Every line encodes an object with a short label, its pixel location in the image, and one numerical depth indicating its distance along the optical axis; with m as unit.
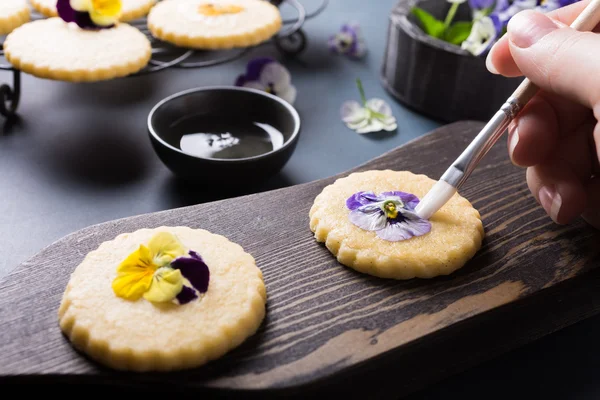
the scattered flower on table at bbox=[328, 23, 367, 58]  0.62
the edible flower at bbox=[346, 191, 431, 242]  0.38
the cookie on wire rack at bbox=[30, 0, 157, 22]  0.54
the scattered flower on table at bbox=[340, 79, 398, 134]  0.53
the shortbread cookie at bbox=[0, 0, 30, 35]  0.51
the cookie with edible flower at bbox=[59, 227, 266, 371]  0.33
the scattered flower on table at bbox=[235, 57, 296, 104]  0.54
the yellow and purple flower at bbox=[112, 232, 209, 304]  0.34
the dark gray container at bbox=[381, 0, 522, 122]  0.51
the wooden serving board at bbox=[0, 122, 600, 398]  0.33
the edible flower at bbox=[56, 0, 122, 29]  0.51
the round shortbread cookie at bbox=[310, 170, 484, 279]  0.37
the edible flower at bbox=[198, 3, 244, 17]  0.55
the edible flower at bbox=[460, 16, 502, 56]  0.51
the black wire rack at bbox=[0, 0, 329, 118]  0.50
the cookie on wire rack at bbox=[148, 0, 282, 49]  0.52
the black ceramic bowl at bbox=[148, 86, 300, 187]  0.43
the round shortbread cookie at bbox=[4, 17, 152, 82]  0.47
